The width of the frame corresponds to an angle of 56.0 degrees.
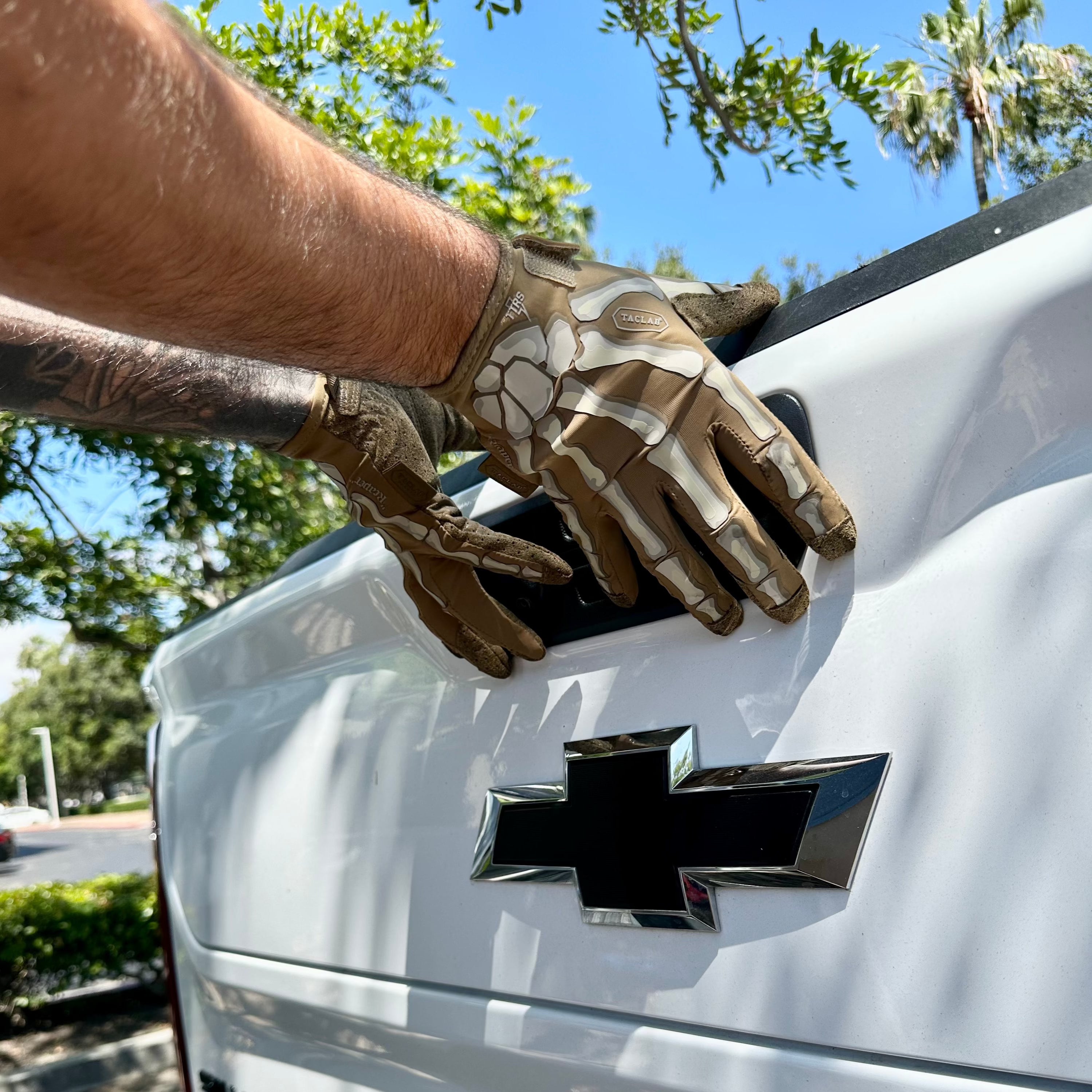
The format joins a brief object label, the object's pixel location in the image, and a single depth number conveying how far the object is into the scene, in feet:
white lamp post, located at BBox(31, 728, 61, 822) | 131.95
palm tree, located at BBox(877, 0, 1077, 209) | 69.67
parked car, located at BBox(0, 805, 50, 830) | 143.84
